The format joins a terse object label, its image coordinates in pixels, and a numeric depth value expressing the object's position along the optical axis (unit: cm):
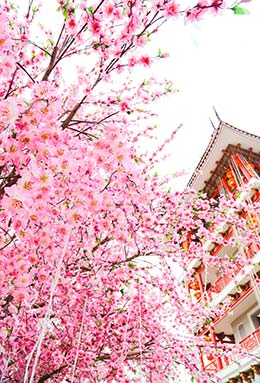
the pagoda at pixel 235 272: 1233
